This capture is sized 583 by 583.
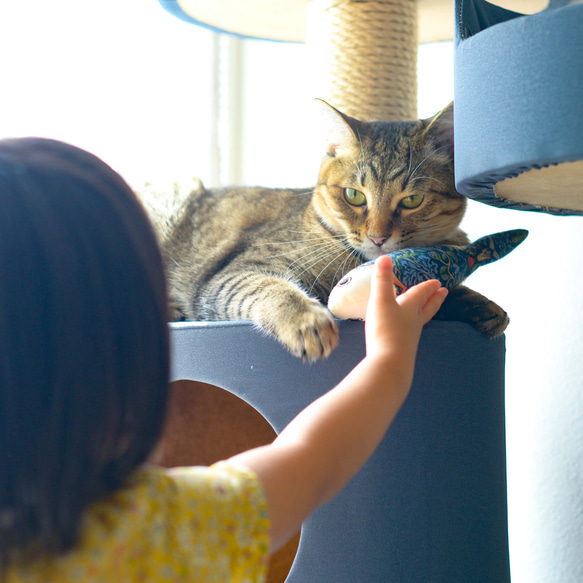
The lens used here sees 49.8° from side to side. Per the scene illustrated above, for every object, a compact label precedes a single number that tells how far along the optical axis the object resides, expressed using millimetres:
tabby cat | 1093
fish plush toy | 840
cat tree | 824
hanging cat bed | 535
